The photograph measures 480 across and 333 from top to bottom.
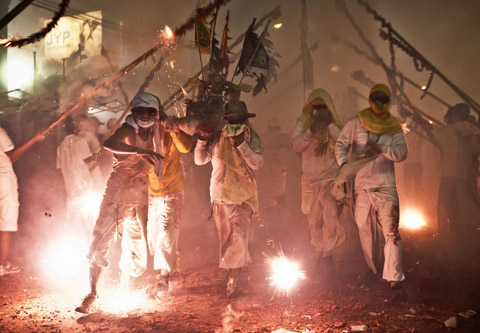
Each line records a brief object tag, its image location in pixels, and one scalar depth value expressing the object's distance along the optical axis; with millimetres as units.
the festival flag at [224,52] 7309
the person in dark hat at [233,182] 5234
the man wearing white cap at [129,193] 4805
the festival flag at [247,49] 7017
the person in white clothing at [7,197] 6730
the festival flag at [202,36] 7297
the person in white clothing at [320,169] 5914
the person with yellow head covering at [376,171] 5031
